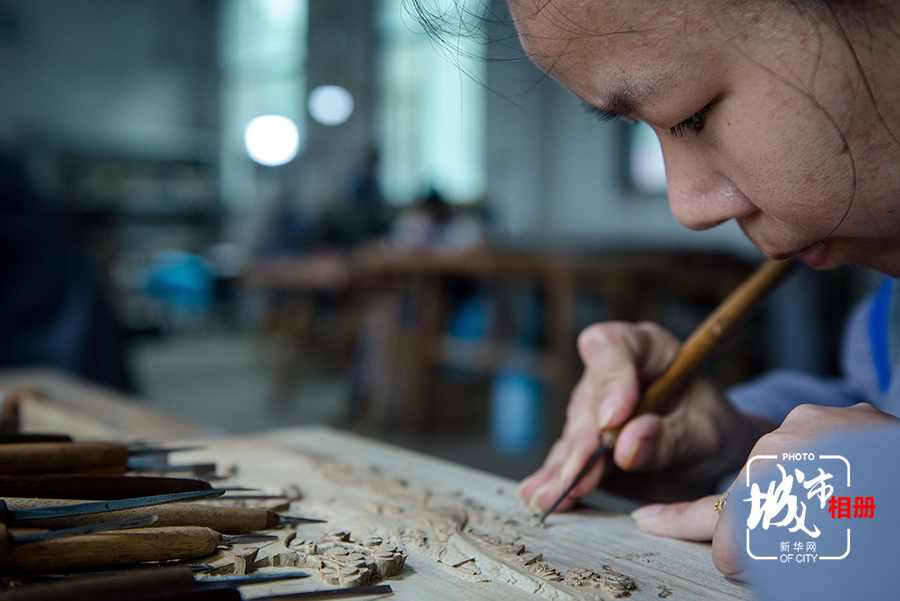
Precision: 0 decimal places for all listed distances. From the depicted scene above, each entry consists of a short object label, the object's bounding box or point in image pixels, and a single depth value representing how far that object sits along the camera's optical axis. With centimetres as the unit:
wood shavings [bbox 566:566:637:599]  48
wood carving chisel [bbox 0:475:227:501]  53
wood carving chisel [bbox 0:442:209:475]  60
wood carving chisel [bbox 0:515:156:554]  44
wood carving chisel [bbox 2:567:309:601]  38
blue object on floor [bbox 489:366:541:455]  339
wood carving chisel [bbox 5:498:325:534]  50
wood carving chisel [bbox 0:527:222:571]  44
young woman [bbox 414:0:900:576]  42
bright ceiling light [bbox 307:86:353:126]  858
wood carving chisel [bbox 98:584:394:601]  39
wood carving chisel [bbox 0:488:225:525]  48
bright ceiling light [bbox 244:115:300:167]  953
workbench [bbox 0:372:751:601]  49
